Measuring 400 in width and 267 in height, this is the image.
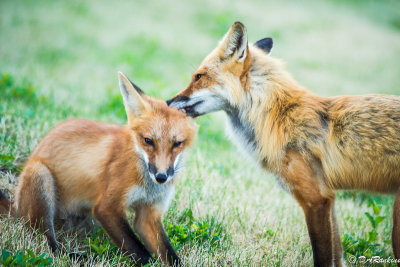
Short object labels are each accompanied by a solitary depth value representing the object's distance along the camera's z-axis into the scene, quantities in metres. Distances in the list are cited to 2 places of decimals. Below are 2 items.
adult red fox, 5.96
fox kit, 6.15
